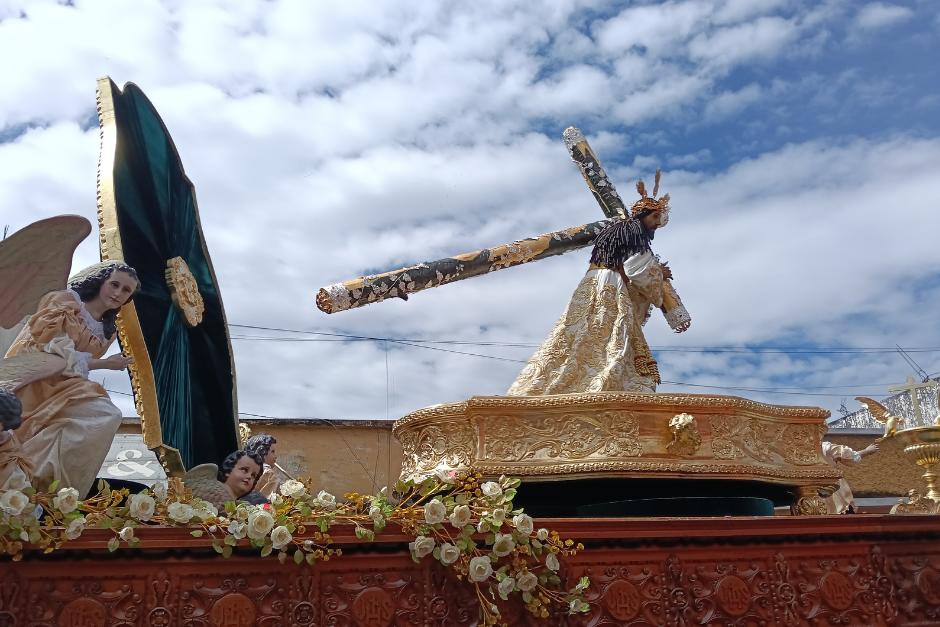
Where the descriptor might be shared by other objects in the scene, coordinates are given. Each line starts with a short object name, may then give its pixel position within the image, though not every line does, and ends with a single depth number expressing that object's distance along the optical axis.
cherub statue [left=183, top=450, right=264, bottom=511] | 4.53
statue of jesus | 6.34
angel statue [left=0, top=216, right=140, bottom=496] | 3.16
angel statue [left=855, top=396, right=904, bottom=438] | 5.70
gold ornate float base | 4.96
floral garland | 2.82
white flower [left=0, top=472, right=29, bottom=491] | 2.81
